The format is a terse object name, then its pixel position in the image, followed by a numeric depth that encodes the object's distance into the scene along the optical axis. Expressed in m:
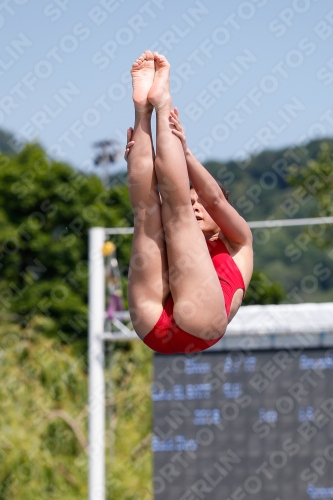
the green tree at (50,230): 44.81
